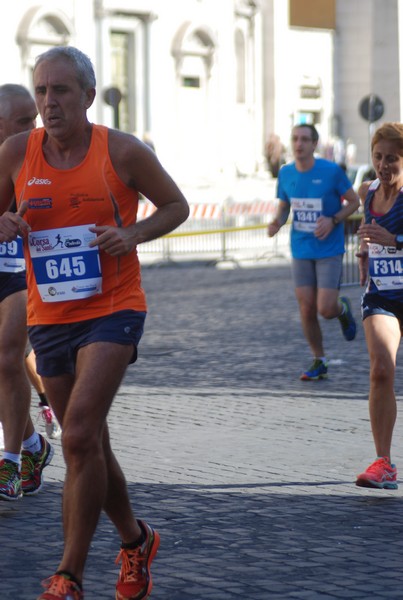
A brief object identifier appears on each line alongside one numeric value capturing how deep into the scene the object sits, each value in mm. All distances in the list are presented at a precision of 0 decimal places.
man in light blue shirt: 22031
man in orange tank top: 9758
